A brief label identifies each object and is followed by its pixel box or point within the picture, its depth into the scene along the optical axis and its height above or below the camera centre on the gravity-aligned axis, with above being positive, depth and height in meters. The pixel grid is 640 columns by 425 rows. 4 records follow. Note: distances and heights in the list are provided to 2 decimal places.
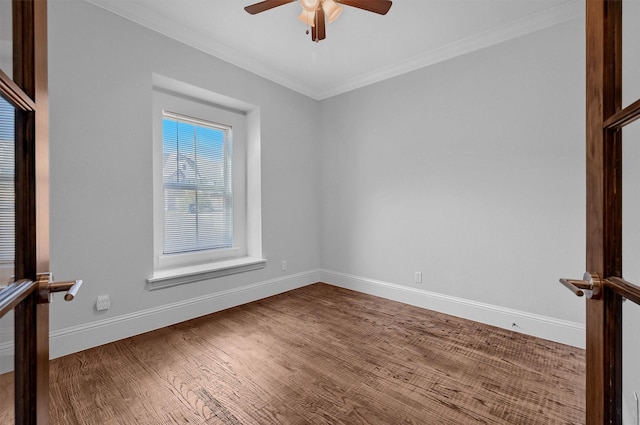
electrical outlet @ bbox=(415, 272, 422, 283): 3.05 -0.71
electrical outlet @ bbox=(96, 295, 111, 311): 2.16 -0.69
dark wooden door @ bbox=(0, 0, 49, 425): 0.57 +0.01
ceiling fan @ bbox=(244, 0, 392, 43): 1.78 +1.35
